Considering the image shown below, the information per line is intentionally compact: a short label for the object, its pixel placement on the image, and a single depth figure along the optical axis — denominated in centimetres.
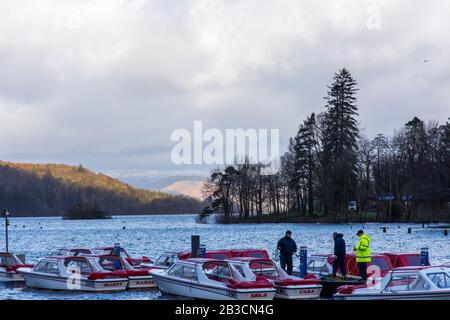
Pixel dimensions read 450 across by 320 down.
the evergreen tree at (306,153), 13612
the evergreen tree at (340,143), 12850
